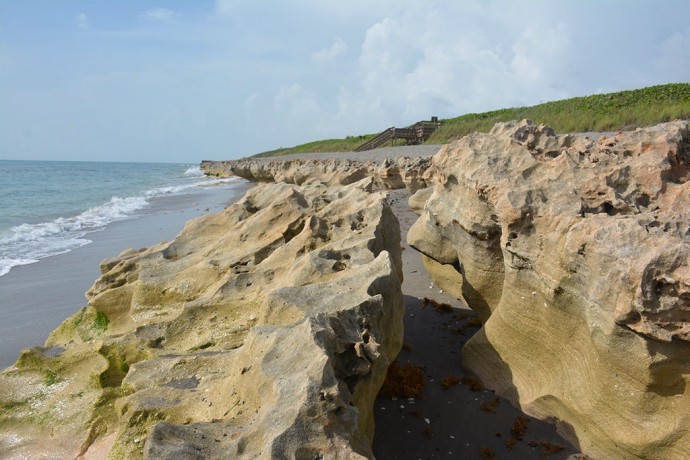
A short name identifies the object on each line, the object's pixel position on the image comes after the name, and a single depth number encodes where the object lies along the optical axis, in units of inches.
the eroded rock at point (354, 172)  726.5
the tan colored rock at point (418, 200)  432.5
